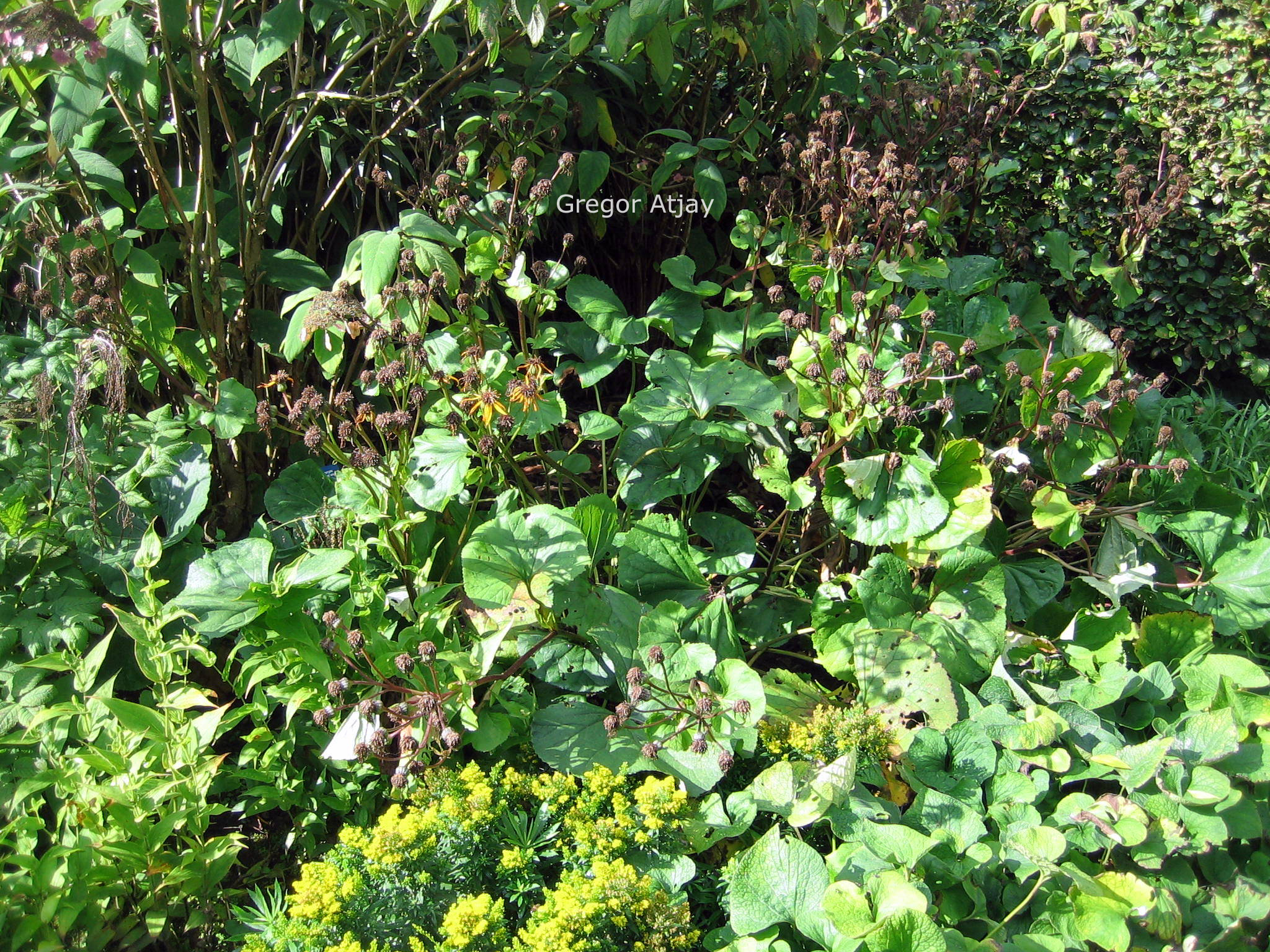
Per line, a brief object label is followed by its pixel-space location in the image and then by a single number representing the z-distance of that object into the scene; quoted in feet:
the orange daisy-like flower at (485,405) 6.45
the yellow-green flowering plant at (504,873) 4.99
